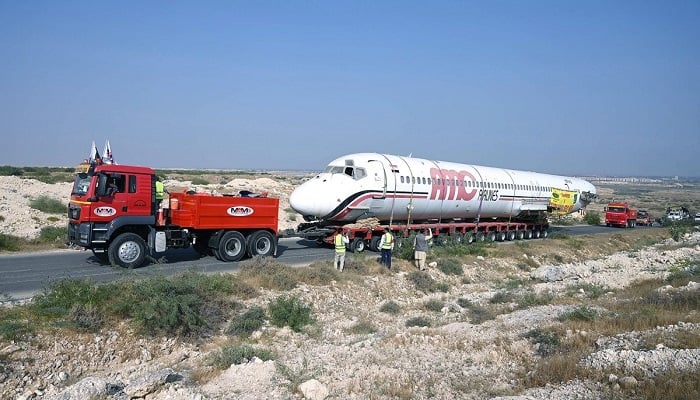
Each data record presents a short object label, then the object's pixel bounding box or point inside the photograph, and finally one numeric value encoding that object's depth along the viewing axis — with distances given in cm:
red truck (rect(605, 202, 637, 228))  4781
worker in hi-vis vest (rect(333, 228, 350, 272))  1669
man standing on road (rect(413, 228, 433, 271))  1925
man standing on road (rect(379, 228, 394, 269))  1819
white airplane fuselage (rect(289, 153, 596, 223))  2064
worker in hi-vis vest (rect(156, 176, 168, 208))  1605
